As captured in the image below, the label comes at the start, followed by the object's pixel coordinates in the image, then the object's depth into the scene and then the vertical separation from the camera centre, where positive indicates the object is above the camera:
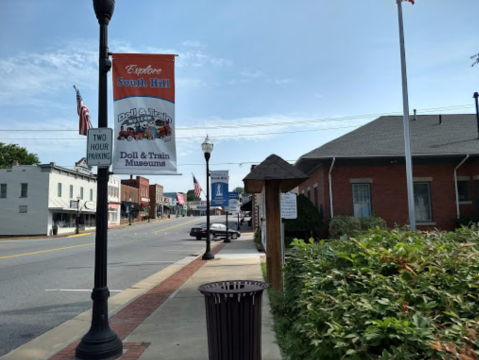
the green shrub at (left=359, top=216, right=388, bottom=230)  16.36 -0.63
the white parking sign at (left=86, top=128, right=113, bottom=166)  5.20 +0.90
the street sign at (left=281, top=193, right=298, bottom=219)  9.43 +0.10
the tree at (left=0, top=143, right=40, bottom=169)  60.28 +9.56
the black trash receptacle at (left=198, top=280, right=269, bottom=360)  3.47 -1.03
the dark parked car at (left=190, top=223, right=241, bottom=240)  31.78 -1.81
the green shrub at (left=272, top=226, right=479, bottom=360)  1.86 -0.58
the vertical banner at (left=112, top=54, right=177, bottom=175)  5.53 +1.40
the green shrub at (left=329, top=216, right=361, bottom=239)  16.28 -0.76
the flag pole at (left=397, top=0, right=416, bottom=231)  13.70 +3.20
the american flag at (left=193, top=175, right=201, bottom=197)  29.67 +1.80
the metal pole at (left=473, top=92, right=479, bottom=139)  19.34 +5.12
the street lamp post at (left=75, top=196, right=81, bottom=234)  45.25 -0.54
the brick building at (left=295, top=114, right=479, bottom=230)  17.62 +1.04
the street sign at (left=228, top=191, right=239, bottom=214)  26.20 +0.59
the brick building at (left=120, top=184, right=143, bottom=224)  65.54 +1.63
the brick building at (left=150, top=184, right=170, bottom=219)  84.50 +2.19
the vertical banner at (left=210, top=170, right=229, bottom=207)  20.95 +1.25
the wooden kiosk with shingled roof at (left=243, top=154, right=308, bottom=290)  6.43 -0.19
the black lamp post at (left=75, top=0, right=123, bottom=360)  4.80 -0.62
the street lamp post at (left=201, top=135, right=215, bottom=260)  16.61 +2.44
